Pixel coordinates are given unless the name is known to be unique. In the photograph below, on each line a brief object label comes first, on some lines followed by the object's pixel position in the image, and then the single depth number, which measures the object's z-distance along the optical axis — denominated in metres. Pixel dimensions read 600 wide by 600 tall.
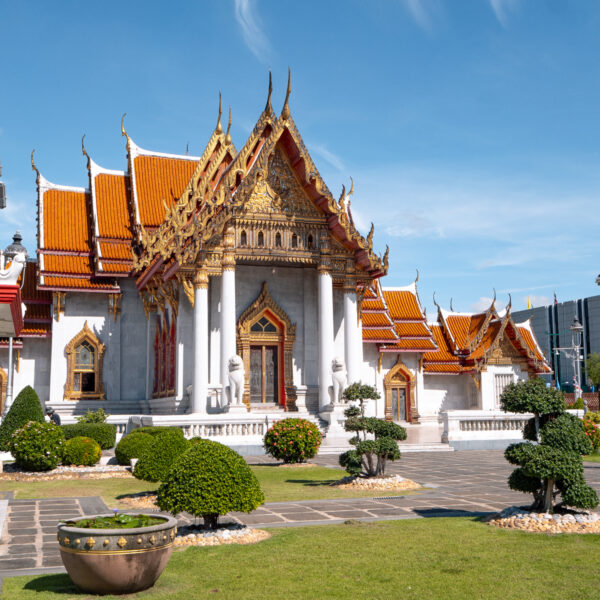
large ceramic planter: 5.94
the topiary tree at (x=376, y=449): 13.10
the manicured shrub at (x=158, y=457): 12.48
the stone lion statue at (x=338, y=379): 22.30
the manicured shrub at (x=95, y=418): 21.55
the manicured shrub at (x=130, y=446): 16.06
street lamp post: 35.56
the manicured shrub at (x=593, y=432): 19.30
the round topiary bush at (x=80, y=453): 16.89
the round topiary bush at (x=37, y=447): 15.93
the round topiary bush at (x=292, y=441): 16.62
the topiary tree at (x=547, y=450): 8.70
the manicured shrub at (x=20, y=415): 19.11
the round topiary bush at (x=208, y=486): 7.93
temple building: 22.36
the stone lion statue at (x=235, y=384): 20.80
